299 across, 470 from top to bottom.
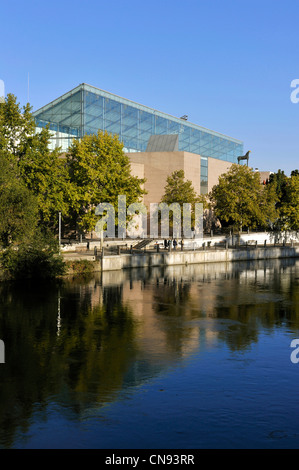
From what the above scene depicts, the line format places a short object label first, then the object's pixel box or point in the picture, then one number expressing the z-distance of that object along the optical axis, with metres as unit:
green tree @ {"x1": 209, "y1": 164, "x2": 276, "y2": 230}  74.25
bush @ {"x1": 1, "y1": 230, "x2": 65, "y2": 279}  41.25
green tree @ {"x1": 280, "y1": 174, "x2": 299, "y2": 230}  84.50
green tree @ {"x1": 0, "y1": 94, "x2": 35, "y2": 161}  50.28
